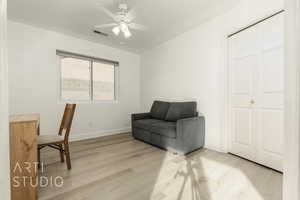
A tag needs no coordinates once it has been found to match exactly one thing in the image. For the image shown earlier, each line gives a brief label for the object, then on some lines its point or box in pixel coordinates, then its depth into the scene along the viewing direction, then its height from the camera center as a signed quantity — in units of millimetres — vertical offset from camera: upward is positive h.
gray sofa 2545 -554
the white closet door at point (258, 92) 1953 +91
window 3492 +534
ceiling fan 2215 +1292
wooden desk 1281 -534
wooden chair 1864 -530
